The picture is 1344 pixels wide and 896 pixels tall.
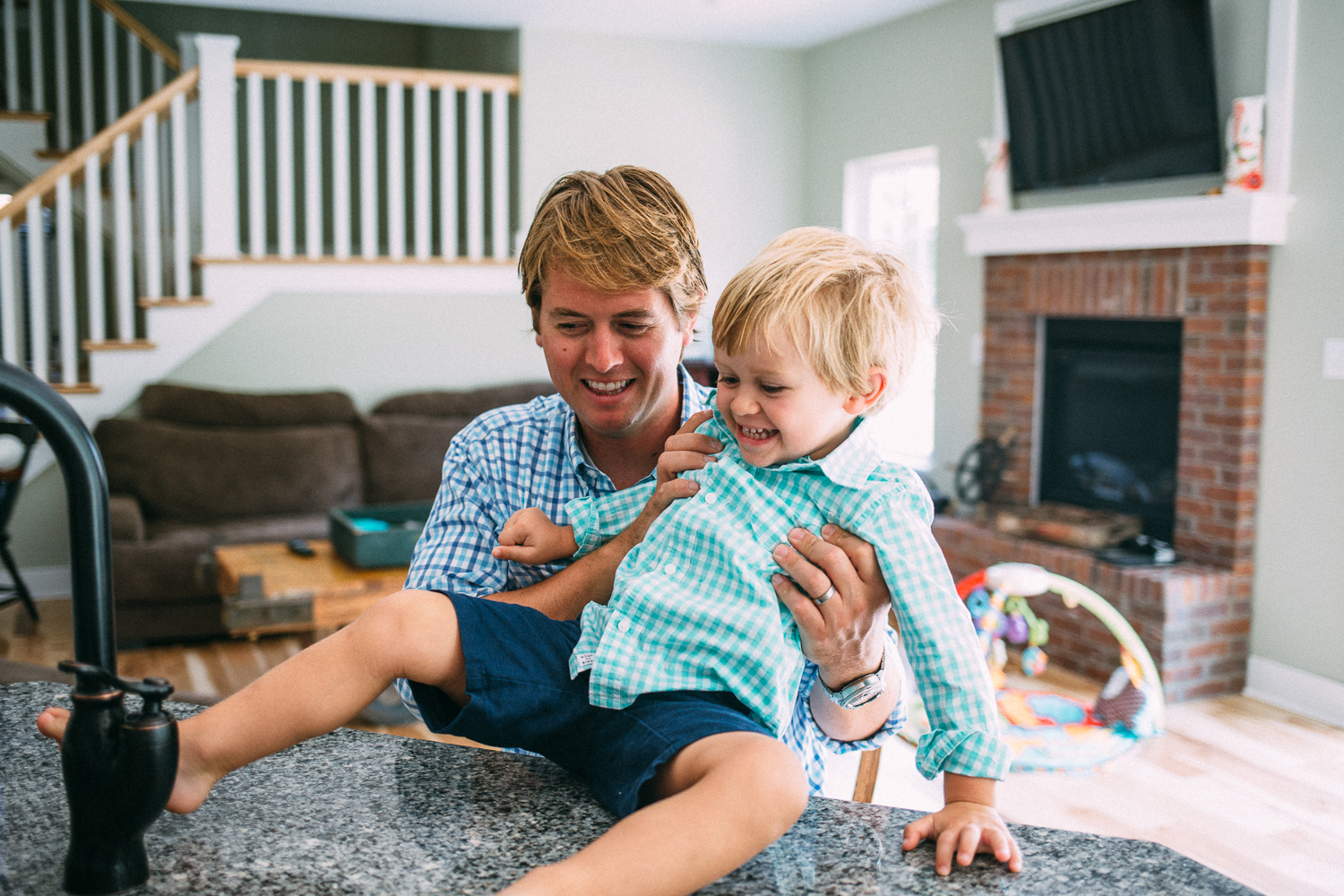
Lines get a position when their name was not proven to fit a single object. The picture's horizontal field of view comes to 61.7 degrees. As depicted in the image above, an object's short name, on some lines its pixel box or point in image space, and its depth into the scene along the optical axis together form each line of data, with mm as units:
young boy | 808
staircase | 5164
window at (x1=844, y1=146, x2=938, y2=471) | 5711
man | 1072
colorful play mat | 3180
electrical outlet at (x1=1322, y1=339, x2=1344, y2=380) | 3586
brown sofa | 4449
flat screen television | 3938
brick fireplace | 3814
